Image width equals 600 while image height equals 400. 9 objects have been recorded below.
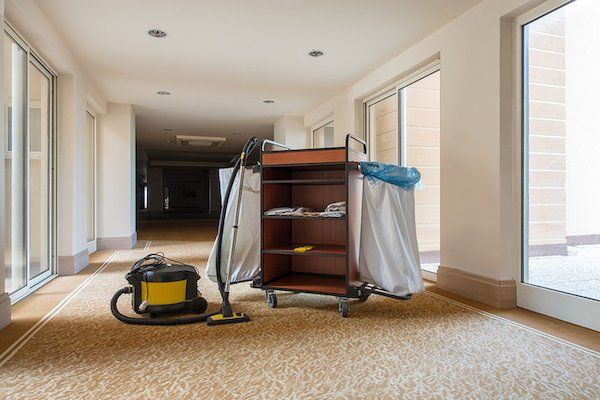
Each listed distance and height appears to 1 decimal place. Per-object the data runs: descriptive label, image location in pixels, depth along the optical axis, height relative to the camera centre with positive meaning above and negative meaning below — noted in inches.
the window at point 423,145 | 175.9 +24.5
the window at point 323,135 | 279.4 +47.4
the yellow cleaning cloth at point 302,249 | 112.9 -15.5
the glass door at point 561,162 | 99.7 +9.9
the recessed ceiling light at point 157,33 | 142.9 +62.5
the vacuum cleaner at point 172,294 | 101.0 -26.7
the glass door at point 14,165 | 118.8 +10.5
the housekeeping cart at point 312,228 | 109.9 -10.2
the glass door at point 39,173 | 142.8 +9.7
